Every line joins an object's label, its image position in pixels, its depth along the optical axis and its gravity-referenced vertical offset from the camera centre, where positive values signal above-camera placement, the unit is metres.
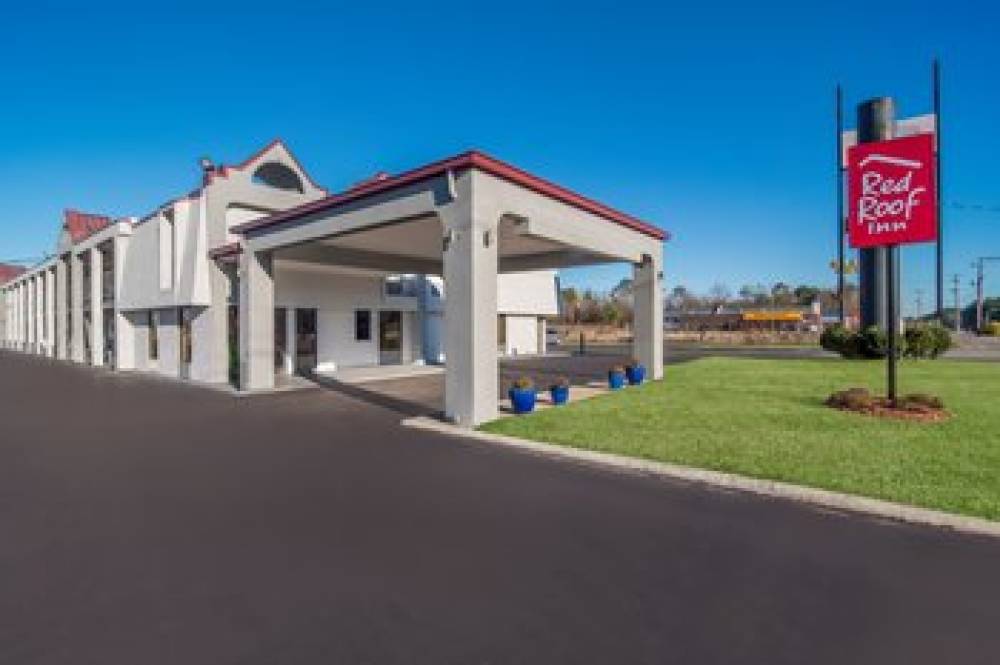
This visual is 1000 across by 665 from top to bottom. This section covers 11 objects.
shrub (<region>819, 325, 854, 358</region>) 23.30 -0.53
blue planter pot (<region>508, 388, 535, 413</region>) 11.21 -1.53
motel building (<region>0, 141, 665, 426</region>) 10.46 +2.31
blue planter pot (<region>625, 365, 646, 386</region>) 16.42 -1.46
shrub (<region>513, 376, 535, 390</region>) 11.32 -1.23
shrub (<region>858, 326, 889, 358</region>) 21.95 -0.68
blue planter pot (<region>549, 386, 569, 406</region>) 12.38 -1.58
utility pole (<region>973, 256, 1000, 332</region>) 70.25 +4.48
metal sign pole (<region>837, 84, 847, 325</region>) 25.48 +6.17
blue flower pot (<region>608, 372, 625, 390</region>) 15.51 -1.57
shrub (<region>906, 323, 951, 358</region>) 22.84 -0.65
